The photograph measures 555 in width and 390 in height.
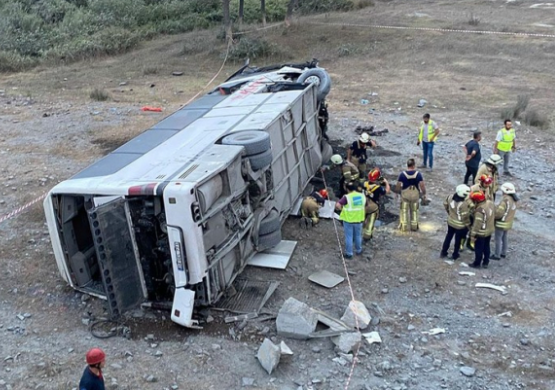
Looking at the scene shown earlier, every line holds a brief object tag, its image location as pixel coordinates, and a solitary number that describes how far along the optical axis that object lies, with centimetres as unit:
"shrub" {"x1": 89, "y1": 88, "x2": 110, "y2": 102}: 1797
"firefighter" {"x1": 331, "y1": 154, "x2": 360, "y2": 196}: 980
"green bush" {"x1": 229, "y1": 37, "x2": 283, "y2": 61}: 2173
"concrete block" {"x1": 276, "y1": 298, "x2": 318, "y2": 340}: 675
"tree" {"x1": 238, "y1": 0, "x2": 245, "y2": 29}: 2528
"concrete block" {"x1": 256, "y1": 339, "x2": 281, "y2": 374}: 626
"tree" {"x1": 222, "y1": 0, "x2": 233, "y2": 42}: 2323
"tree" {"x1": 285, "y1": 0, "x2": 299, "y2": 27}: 2480
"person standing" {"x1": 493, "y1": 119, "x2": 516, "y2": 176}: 1128
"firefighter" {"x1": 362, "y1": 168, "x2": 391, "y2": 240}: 905
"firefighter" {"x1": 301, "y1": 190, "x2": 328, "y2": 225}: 959
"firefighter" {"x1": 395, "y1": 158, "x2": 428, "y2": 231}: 937
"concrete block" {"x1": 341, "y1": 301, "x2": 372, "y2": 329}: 690
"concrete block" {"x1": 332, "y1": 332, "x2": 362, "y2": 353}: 657
